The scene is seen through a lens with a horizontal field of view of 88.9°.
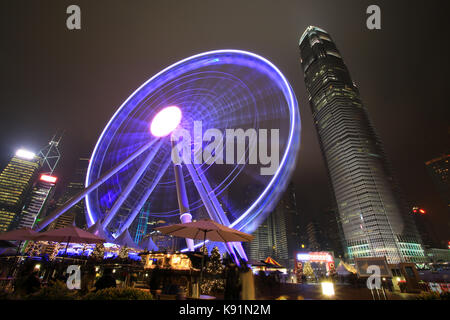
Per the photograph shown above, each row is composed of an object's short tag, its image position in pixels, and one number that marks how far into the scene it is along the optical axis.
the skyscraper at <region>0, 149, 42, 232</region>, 112.69
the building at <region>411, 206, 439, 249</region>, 115.06
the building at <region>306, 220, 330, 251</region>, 146.62
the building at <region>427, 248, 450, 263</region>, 85.38
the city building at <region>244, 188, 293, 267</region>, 134.48
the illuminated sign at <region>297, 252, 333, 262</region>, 34.09
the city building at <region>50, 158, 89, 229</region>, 121.78
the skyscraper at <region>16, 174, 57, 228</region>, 122.75
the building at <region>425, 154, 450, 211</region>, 94.69
